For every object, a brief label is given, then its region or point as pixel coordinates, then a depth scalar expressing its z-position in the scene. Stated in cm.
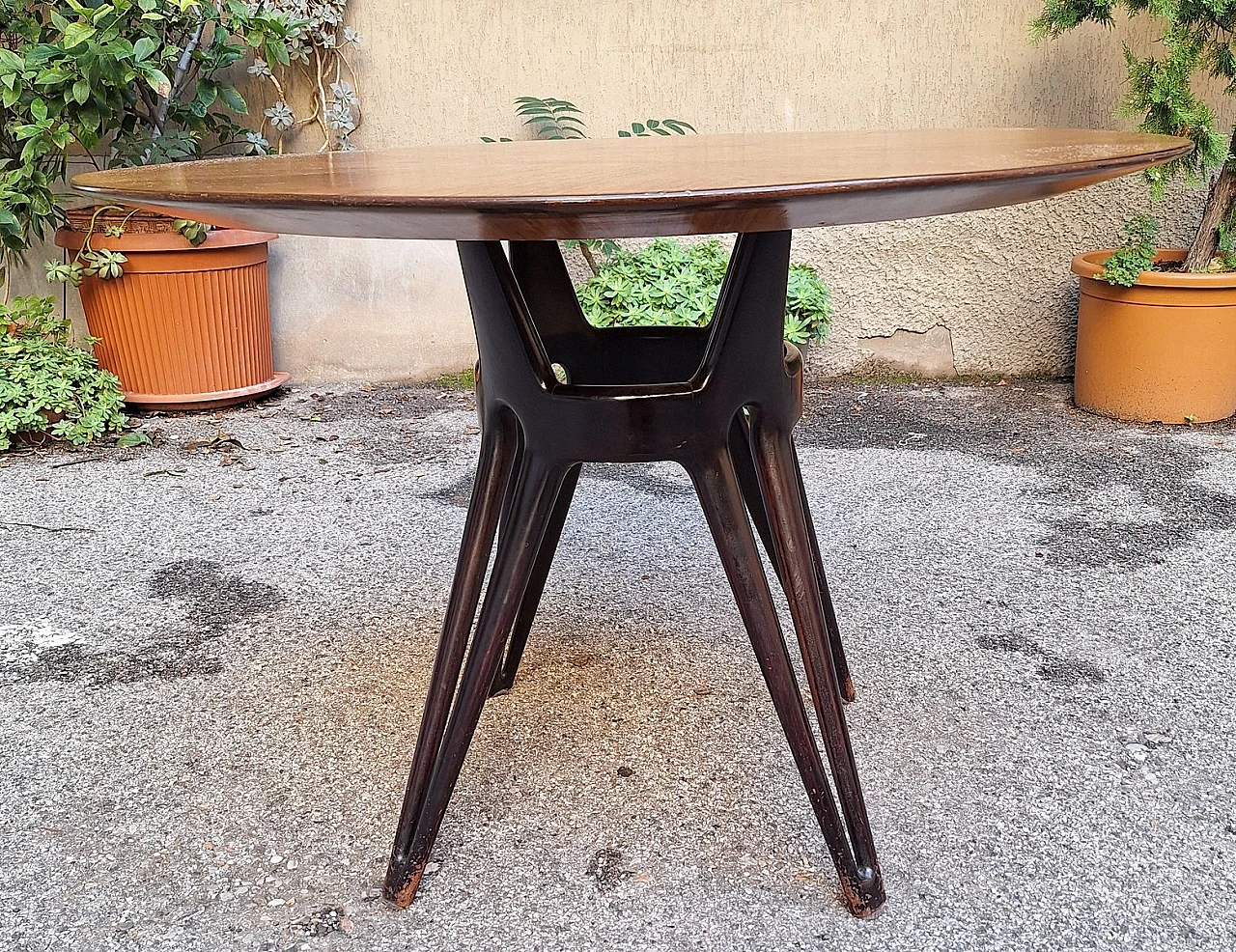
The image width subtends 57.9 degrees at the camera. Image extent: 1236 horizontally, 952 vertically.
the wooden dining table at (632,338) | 102
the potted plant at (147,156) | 326
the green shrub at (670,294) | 351
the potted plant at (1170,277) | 318
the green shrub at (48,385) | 336
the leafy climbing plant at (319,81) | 373
